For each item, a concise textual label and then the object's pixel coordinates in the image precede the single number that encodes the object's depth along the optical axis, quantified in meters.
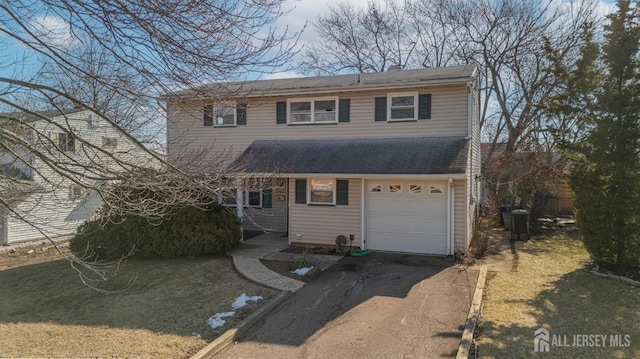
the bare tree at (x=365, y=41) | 26.83
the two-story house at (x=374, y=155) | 11.27
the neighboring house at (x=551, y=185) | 18.39
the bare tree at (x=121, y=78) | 4.18
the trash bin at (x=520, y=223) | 14.28
